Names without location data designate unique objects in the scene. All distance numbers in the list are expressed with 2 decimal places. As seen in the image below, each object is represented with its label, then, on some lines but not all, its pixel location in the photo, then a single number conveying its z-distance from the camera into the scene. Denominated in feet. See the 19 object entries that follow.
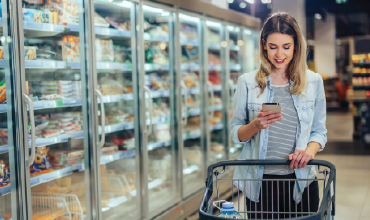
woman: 5.71
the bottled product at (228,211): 4.55
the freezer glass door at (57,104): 8.57
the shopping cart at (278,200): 4.14
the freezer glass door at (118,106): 10.71
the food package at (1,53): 7.15
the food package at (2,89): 7.22
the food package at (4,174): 7.37
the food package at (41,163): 8.73
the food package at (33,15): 8.03
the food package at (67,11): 9.07
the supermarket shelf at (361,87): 28.71
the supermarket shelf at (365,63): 30.15
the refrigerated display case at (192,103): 14.70
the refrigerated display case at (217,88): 16.52
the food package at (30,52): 8.23
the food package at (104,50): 10.77
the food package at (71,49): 9.39
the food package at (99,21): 10.35
